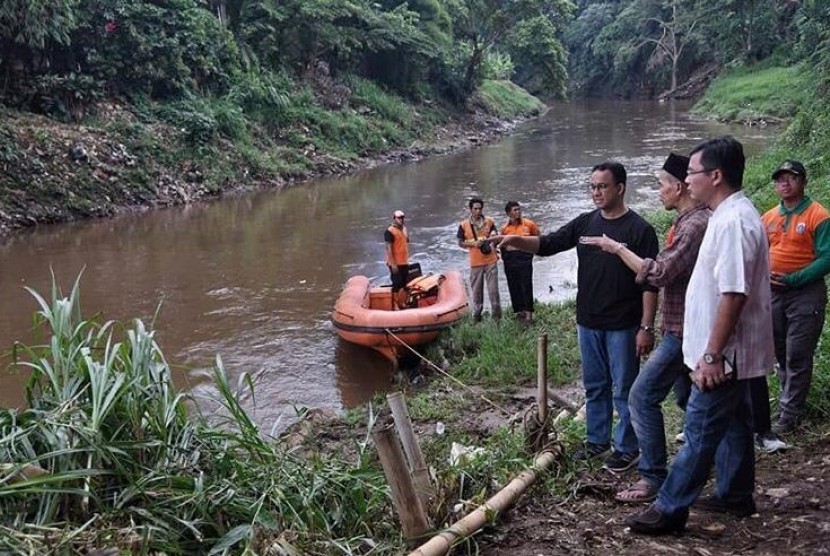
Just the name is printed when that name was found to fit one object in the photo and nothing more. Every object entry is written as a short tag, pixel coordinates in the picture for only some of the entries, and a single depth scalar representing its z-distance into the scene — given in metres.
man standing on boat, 9.14
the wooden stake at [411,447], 3.32
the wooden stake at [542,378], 4.04
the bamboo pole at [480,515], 3.03
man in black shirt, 3.93
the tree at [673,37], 45.09
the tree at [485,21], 32.47
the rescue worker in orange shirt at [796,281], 4.25
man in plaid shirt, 3.52
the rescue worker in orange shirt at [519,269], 8.31
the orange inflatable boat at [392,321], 8.05
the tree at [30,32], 15.27
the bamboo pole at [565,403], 5.41
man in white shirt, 2.96
